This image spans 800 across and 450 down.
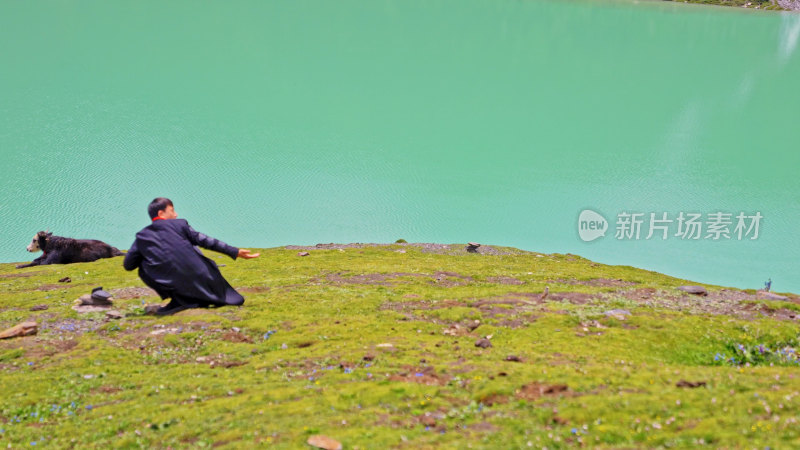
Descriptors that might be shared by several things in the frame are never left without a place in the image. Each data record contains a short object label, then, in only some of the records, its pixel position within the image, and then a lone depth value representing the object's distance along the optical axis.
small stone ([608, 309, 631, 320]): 17.44
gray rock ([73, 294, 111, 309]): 19.42
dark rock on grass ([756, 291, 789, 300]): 20.92
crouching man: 16.94
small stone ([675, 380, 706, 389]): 10.64
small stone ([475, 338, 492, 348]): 14.95
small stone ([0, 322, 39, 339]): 16.34
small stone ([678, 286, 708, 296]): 21.50
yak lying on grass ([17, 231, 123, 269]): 32.59
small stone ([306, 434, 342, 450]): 9.11
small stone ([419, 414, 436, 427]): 9.78
